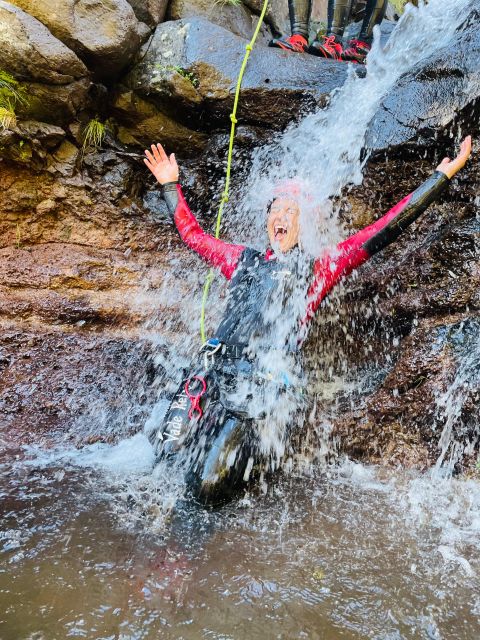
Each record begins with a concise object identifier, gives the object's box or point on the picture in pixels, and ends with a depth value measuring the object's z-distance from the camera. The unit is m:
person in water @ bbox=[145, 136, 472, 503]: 2.94
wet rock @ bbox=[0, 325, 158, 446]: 3.74
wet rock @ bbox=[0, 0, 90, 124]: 4.26
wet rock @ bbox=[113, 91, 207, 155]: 5.30
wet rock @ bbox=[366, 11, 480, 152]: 4.16
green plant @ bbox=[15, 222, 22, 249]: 4.78
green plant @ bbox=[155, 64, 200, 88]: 5.07
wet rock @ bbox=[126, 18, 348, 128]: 5.04
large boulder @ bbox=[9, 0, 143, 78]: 4.54
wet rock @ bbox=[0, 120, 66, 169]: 4.53
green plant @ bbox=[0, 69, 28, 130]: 4.37
